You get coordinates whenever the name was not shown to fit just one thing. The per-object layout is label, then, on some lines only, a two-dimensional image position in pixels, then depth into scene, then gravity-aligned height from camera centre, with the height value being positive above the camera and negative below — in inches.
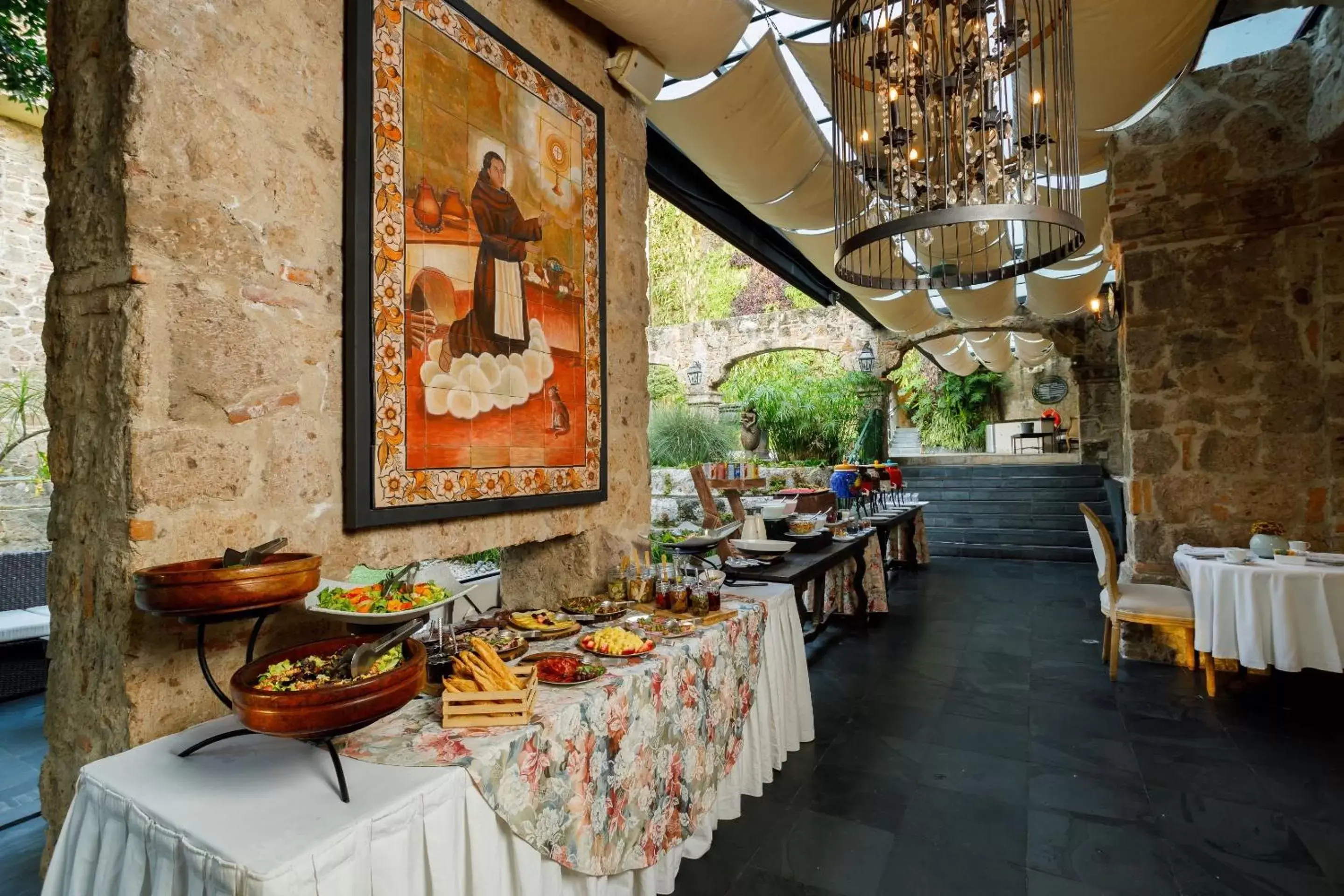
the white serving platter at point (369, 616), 53.2 -13.4
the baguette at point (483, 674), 56.2 -20.0
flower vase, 129.9 -20.3
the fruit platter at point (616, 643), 71.7 -22.0
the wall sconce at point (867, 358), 421.1 +65.6
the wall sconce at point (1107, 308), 172.6 +42.3
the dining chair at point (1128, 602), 134.6 -34.2
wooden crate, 53.2 -21.7
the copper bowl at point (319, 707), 39.5 -16.1
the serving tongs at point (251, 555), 50.7 -7.7
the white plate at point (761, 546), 122.7 -18.2
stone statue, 381.1 +15.6
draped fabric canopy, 101.7 +76.4
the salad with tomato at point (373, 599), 55.3 -12.7
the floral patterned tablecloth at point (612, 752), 50.2 -28.6
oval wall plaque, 612.1 +61.8
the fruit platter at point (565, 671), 62.6 -22.1
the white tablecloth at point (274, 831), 36.4 -23.3
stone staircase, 303.0 -31.3
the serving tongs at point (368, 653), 45.0 -14.2
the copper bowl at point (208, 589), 44.6 -9.3
